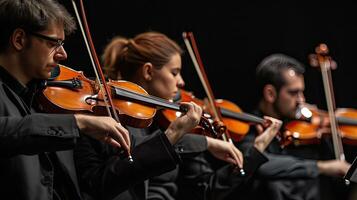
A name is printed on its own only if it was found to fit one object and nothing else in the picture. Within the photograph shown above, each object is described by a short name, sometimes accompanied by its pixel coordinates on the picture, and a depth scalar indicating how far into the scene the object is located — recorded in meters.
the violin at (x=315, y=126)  8.29
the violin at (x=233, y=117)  7.79
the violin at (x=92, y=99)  6.96
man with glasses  6.70
